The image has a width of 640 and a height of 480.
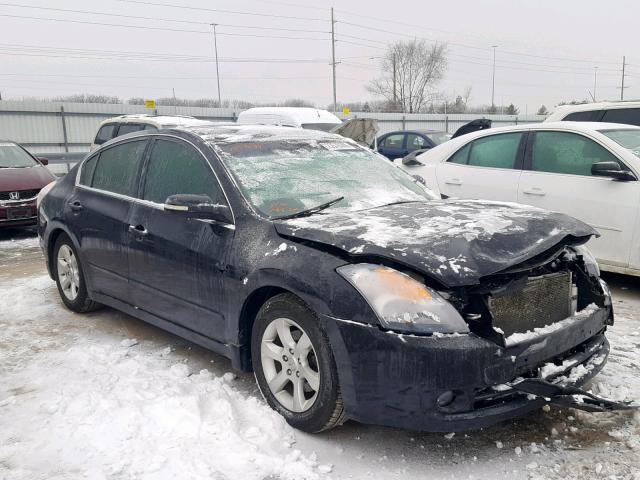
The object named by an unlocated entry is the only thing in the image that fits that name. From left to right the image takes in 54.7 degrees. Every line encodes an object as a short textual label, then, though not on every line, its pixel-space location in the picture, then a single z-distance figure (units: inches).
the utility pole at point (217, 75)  1713.8
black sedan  109.7
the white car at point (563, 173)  215.6
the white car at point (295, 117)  582.5
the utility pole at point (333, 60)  1773.5
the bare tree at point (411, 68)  2800.2
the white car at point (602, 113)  307.3
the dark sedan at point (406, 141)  617.9
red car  361.7
